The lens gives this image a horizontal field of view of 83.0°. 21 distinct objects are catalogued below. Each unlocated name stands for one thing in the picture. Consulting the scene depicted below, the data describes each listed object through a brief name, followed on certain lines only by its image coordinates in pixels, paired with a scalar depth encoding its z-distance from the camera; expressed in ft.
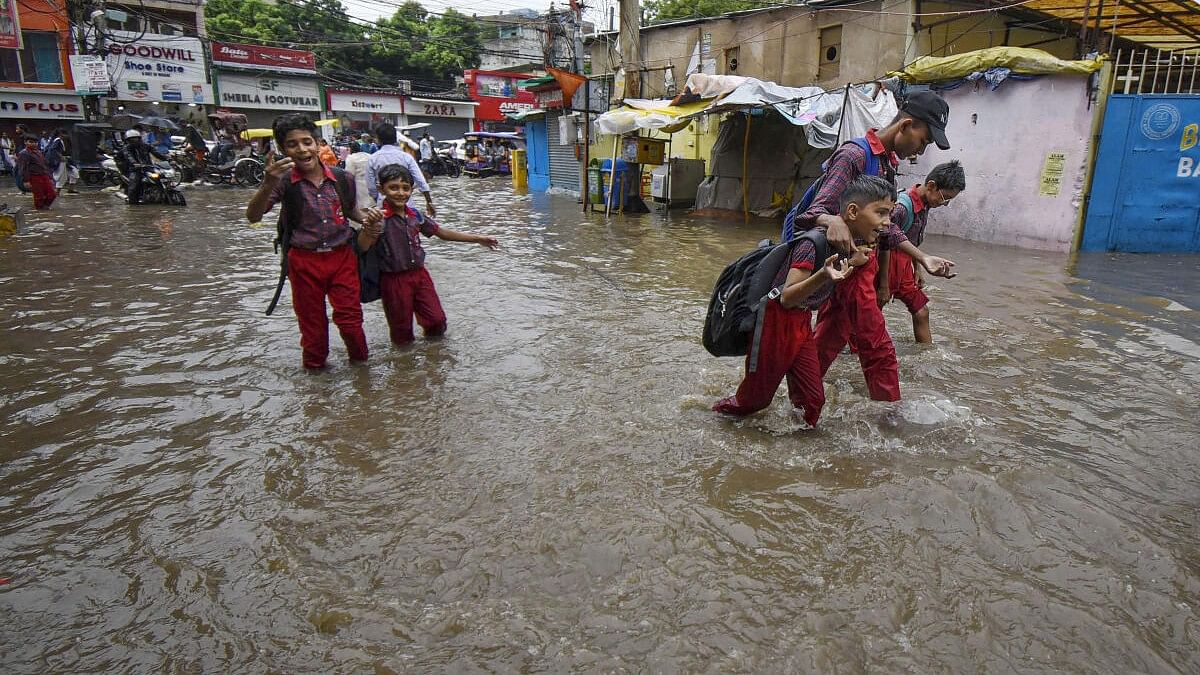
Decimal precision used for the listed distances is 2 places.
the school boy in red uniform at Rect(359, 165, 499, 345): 15.55
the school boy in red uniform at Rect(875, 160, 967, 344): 13.67
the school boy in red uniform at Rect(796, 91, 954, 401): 10.76
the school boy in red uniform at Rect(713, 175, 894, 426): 9.57
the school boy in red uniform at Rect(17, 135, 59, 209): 47.34
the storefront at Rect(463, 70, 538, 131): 142.31
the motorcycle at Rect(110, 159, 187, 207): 51.63
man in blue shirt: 23.86
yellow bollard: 77.82
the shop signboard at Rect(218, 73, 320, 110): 112.88
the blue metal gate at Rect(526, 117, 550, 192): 71.00
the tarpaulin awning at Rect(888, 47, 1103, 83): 31.07
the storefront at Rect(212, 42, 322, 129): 111.75
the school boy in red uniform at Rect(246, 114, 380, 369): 13.56
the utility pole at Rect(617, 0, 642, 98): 54.95
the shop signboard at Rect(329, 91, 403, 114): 127.44
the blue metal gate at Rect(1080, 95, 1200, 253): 30.42
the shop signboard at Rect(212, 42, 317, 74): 110.93
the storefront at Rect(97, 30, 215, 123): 100.37
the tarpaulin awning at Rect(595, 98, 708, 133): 41.65
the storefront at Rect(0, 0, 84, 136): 90.38
